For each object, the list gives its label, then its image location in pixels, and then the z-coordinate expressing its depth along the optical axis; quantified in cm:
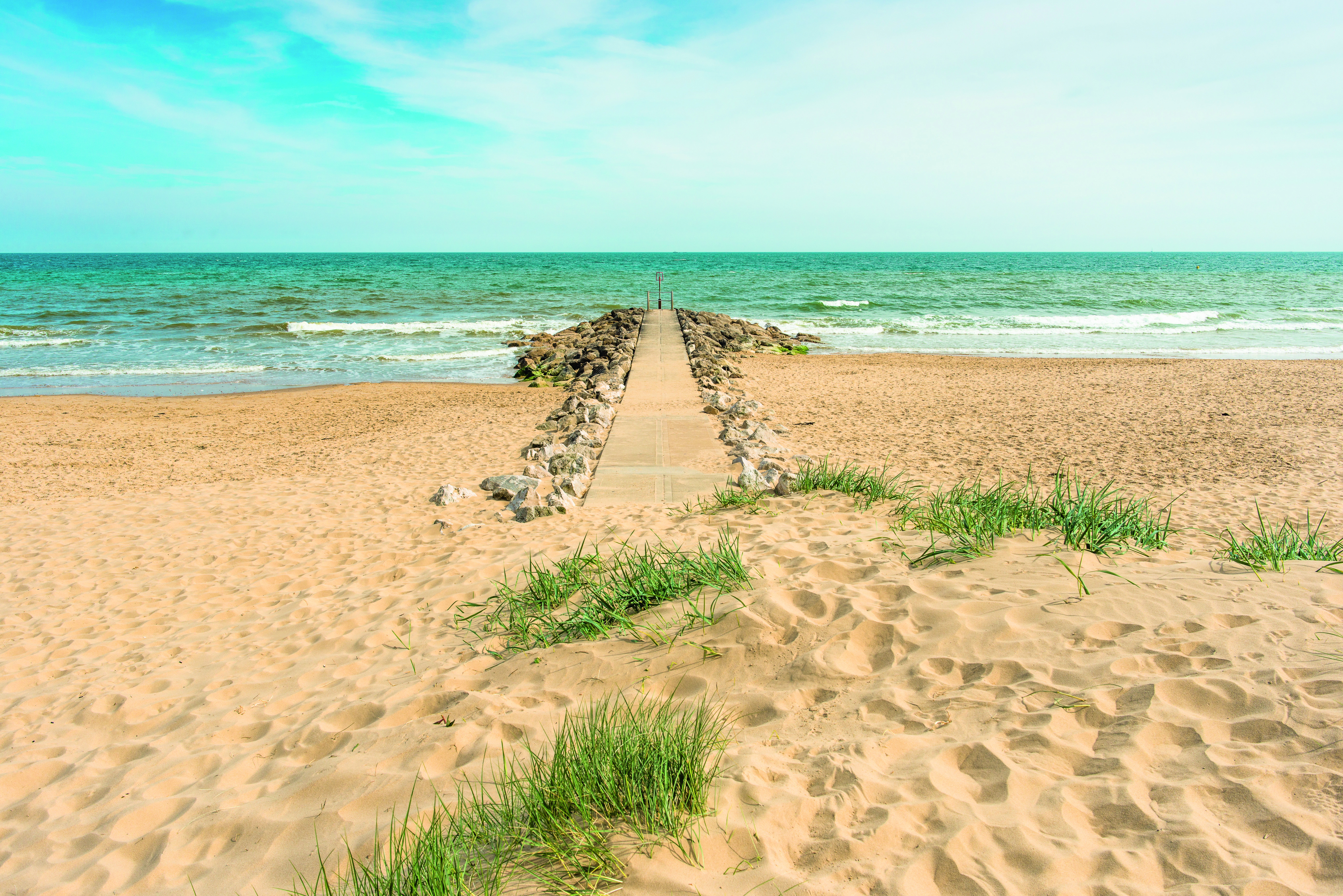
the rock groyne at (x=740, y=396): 699
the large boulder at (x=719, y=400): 1067
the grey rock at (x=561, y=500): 624
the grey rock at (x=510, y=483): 693
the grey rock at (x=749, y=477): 632
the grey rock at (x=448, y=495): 671
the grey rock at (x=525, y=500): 623
